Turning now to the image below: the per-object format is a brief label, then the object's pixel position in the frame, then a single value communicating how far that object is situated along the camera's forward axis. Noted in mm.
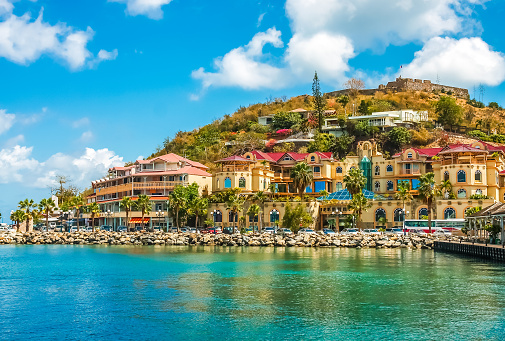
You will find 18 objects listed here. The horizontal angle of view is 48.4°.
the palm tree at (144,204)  89938
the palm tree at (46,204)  97188
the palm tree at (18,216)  101612
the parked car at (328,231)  80388
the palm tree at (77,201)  101244
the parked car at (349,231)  78575
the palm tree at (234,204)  82531
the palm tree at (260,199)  86125
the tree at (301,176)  85688
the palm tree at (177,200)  85750
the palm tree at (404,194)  77500
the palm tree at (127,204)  91131
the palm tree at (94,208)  94688
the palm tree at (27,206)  98706
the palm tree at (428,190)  73088
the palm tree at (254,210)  83625
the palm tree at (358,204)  77312
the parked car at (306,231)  80738
